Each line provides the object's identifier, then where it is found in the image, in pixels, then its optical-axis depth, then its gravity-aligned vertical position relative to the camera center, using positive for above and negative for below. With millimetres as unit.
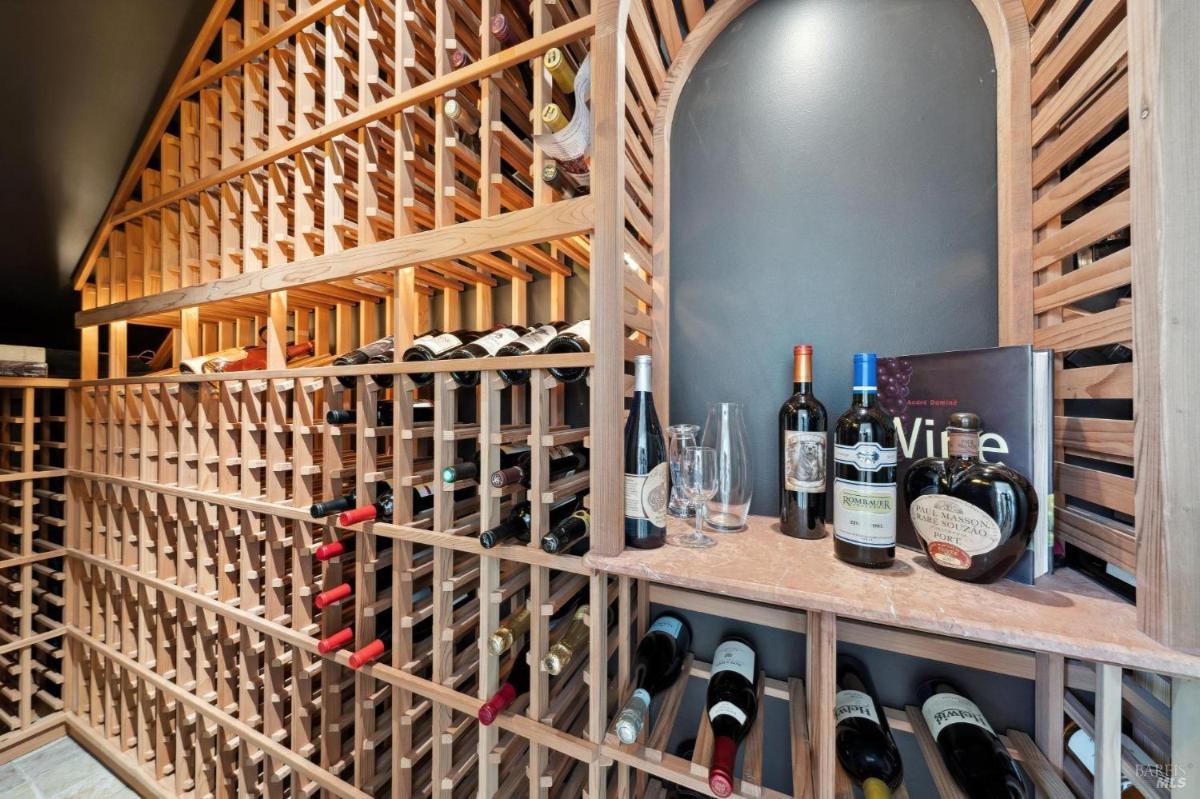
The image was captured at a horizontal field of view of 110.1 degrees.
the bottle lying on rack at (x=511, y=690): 708 -534
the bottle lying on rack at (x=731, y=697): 630 -534
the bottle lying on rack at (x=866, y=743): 643 -556
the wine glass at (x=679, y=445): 741 -83
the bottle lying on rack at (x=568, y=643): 702 -445
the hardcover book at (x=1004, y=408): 555 -17
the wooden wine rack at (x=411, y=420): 591 -45
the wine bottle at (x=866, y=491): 573 -130
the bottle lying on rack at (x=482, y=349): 827 +103
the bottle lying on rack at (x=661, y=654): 838 -528
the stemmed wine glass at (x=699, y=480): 713 -140
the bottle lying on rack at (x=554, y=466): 756 -141
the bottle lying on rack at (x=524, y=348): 787 +99
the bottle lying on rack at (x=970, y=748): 593 -538
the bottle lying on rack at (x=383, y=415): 922 -36
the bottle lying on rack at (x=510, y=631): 740 -428
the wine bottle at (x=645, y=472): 690 -128
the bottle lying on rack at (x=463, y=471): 789 -136
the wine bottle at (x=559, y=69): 738 +595
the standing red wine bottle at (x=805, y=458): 711 -104
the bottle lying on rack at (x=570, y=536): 683 -227
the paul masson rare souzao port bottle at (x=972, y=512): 517 -147
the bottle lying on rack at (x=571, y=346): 729 +95
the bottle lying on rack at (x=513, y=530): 715 -232
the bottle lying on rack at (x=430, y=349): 854 +105
